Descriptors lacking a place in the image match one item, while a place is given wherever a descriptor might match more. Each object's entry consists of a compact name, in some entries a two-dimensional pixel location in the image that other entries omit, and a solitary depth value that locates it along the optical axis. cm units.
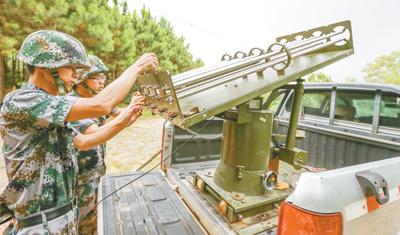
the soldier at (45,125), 153
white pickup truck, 119
